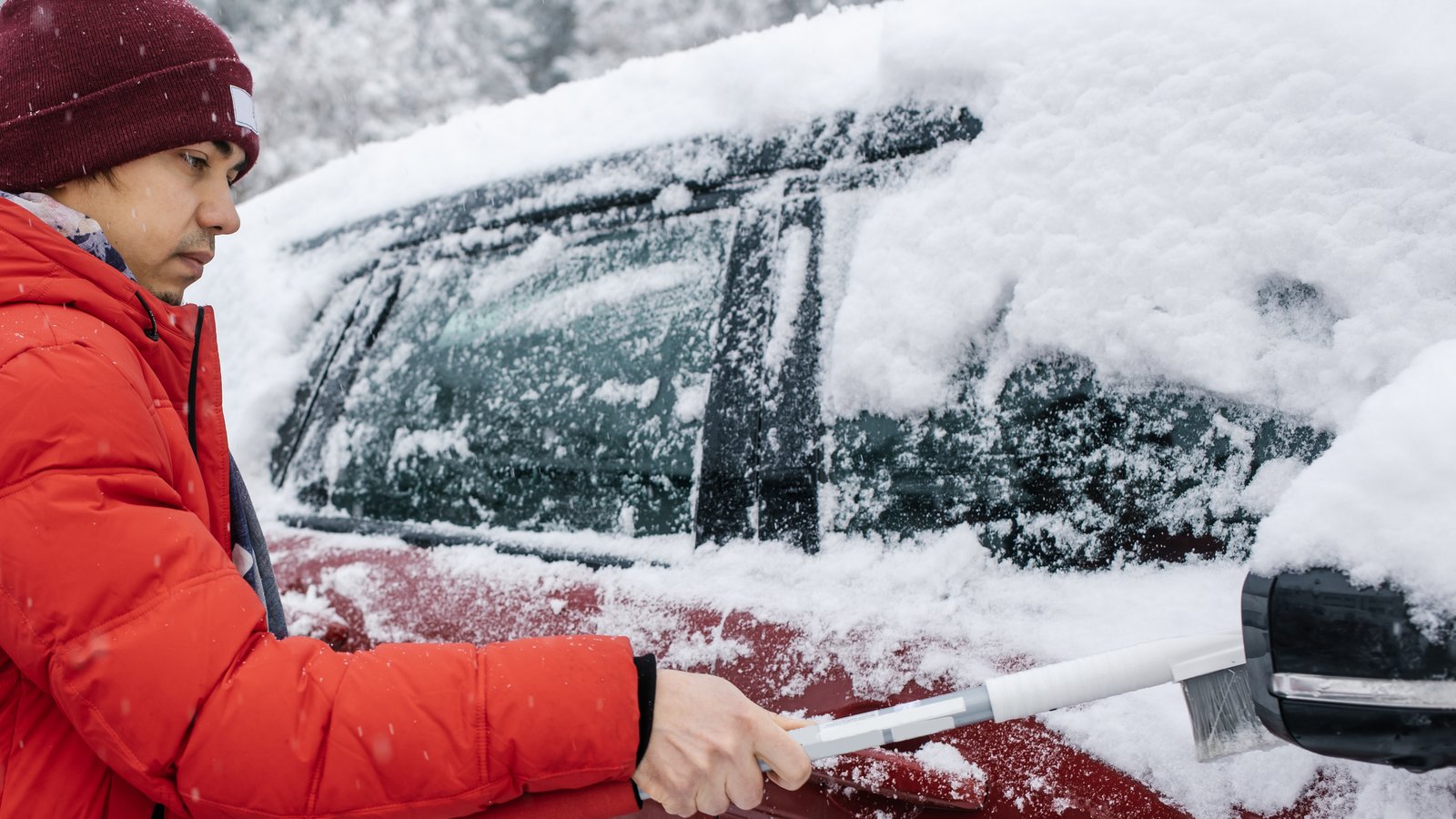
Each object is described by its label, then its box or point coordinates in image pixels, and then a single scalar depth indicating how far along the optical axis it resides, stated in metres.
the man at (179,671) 0.82
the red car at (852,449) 1.11
